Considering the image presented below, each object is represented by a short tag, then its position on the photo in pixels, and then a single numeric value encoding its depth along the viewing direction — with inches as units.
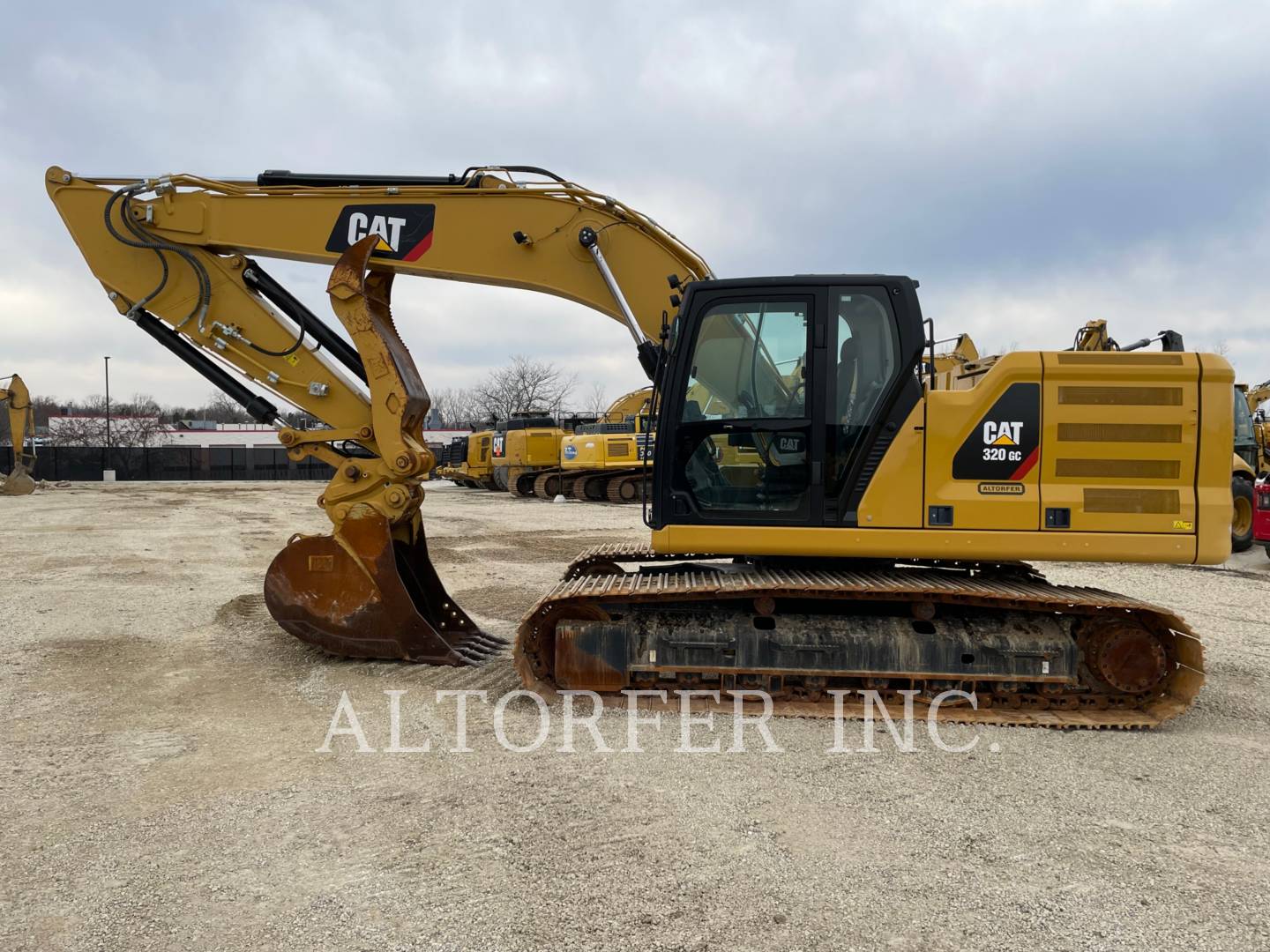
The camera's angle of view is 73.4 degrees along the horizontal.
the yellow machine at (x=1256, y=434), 550.6
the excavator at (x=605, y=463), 1021.2
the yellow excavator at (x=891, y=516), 195.3
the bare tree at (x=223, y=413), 4365.2
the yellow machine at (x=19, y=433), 1045.2
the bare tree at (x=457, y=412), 4113.7
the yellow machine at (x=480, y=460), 1331.2
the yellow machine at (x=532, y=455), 1115.9
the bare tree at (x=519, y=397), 2752.2
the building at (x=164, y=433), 2132.1
